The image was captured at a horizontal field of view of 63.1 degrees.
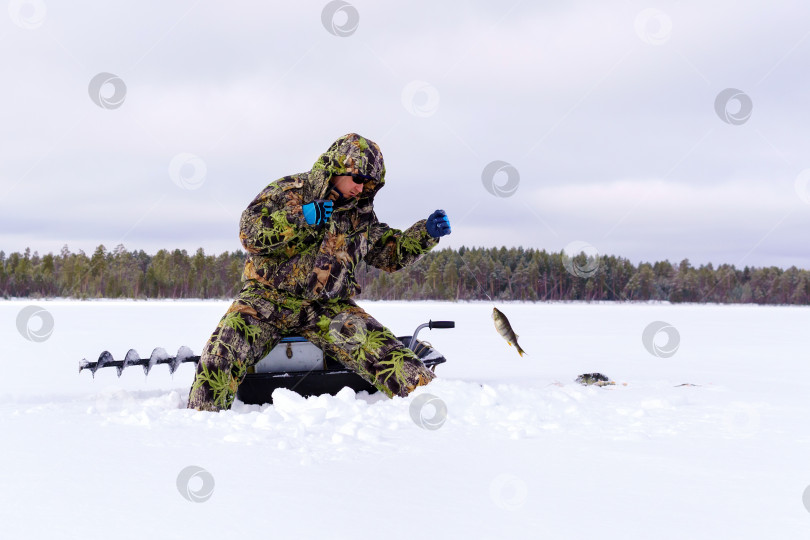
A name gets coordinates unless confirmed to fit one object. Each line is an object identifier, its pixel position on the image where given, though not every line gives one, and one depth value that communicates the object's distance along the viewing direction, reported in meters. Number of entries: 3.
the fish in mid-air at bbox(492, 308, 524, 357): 4.66
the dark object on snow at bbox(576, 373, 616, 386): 5.54
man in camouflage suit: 4.12
